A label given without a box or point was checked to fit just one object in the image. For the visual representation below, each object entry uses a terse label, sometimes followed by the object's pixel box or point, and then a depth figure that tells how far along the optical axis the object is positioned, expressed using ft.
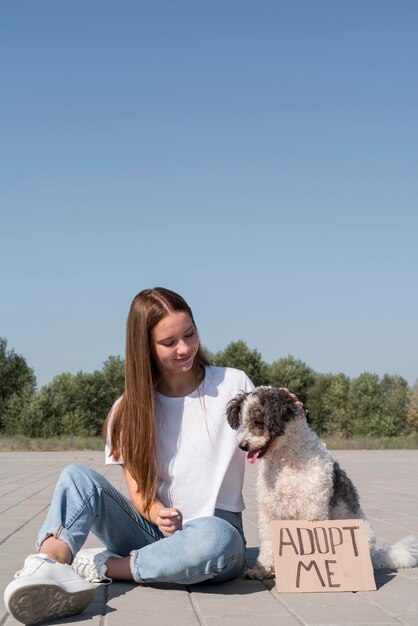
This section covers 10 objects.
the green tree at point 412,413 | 203.62
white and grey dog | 13.99
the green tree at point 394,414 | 189.98
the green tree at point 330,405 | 195.21
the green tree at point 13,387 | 165.48
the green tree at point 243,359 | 180.04
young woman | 13.33
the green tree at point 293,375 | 184.14
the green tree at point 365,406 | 190.19
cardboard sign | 13.88
